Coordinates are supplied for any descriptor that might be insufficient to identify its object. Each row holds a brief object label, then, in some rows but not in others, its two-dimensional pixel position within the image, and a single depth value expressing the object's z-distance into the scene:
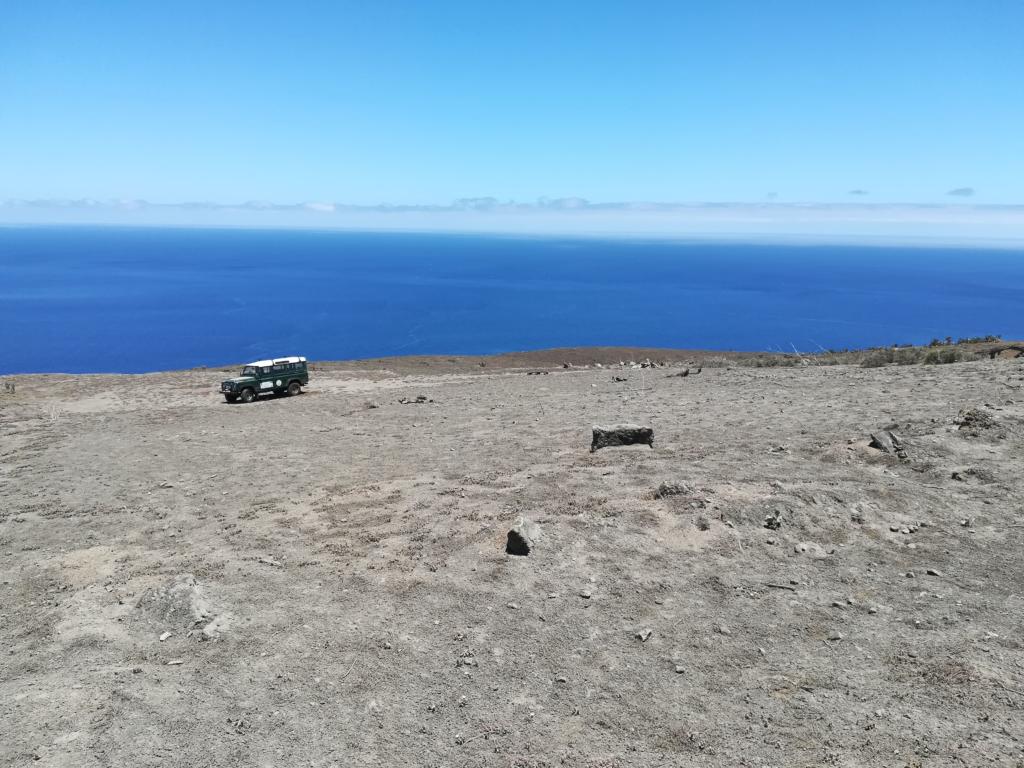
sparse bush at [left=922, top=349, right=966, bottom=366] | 28.59
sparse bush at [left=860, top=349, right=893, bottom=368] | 30.17
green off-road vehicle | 32.38
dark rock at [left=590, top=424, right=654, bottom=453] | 16.61
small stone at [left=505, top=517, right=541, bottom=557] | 10.88
